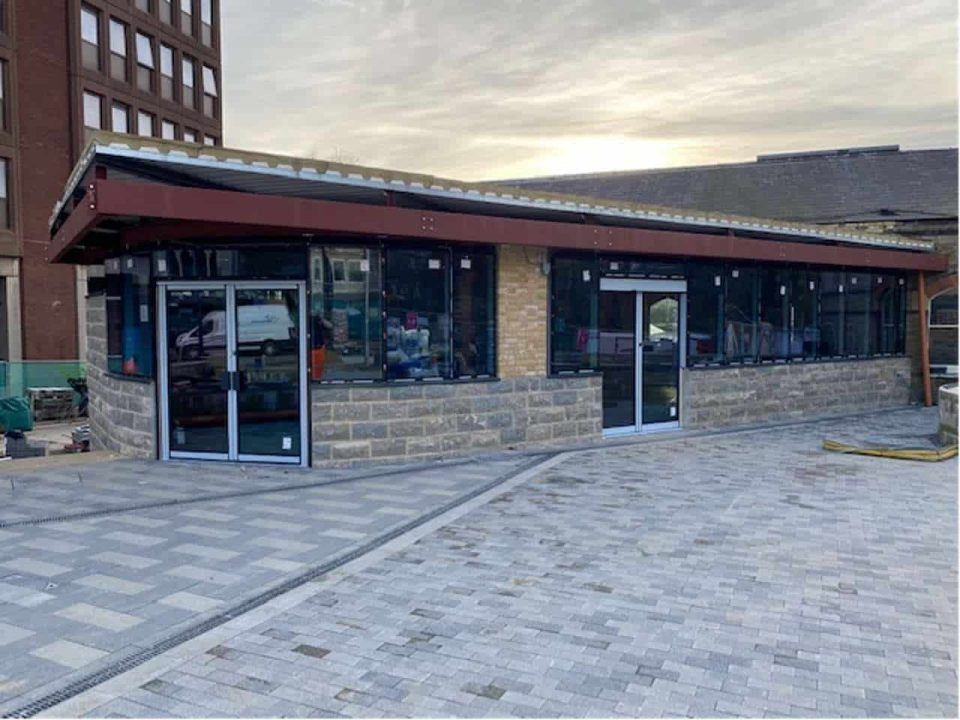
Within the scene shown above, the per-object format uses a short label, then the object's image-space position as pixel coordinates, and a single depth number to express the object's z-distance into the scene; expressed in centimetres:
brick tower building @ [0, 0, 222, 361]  2445
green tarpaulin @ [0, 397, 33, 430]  1706
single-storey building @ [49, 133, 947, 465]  833
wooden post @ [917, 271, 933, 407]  1622
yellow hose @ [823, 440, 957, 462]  1005
